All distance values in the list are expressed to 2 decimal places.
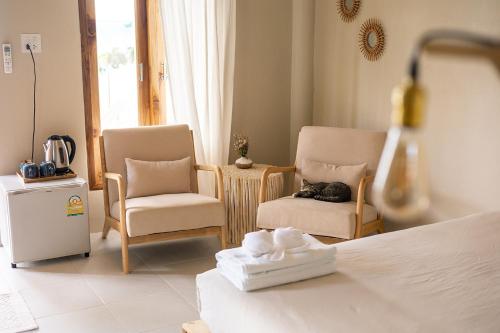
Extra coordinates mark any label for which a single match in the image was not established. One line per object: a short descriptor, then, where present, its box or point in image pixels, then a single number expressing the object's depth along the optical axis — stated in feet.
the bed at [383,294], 5.95
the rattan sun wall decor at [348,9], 14.46
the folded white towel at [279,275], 6.79
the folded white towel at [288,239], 7.32
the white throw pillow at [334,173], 12.76
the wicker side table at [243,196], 13.55
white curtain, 14.29
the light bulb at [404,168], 2.15
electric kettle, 12.78
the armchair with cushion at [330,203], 11.67
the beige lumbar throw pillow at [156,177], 12.87
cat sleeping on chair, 12.47
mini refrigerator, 11.80
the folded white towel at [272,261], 6.82
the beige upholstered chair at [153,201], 11.73
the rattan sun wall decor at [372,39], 13.84
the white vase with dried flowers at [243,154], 14.22
